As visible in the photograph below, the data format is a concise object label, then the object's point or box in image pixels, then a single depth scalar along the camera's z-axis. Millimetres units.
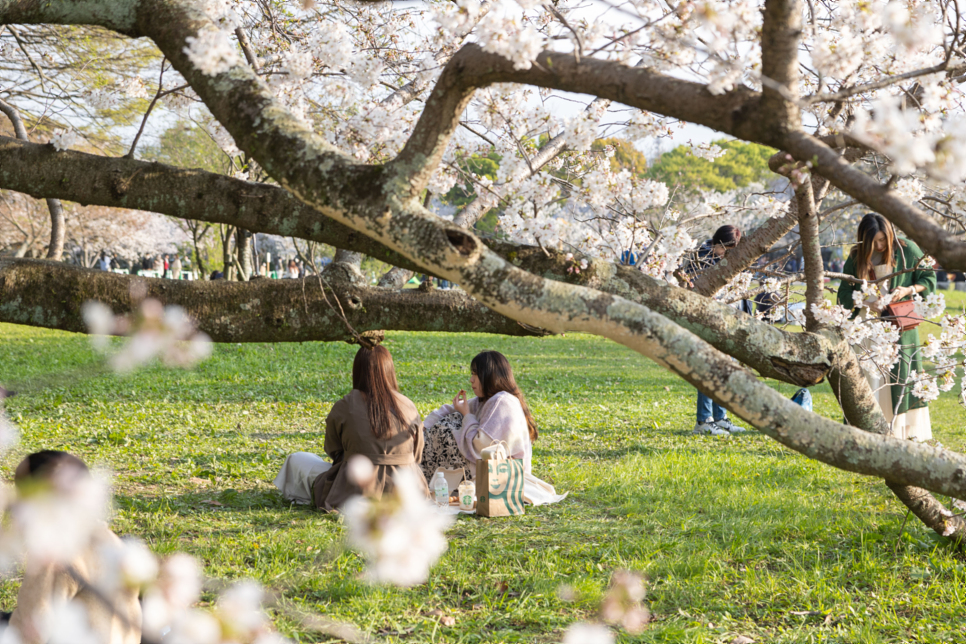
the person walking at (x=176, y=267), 39150
